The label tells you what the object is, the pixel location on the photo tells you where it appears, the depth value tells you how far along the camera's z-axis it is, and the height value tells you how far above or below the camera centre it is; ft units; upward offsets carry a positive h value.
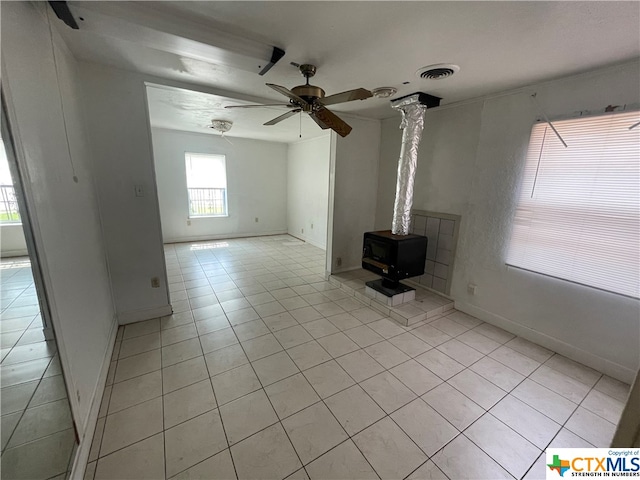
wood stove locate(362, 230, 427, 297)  9.21 -2.51
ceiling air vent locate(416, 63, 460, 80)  6.40 +3.08
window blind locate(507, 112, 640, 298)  6.09 -0.26
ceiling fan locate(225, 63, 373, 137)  5.72 +2.08
